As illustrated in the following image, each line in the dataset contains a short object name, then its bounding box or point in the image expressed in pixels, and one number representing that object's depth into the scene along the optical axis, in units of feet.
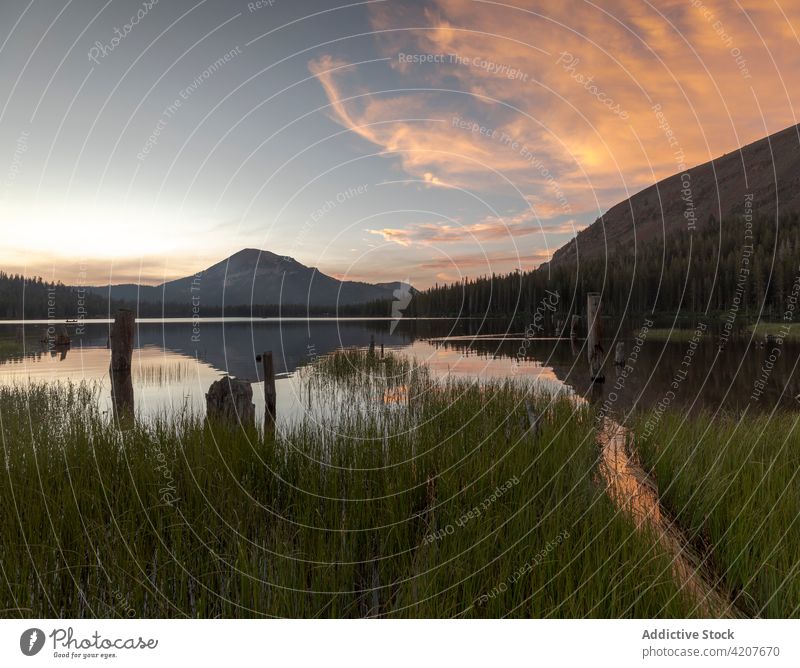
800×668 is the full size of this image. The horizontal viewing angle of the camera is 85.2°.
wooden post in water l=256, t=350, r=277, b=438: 38.37
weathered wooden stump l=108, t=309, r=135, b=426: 42.28
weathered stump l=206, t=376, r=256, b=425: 30.04
